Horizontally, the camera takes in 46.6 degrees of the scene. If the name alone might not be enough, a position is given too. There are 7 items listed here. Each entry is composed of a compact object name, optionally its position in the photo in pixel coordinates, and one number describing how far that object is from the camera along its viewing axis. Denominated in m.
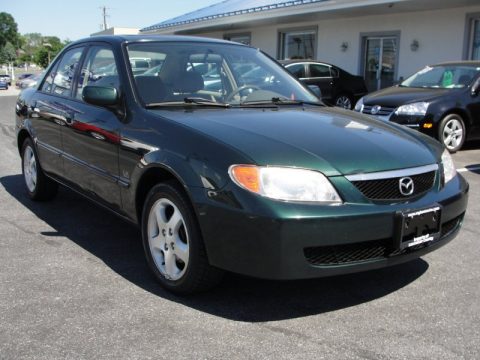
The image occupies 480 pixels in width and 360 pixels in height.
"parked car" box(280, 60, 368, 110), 14.51
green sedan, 2.80
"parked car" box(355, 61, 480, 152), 8.48
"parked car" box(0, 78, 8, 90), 41.35
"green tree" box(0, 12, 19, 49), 142.40
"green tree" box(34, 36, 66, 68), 85.25
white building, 13.67
